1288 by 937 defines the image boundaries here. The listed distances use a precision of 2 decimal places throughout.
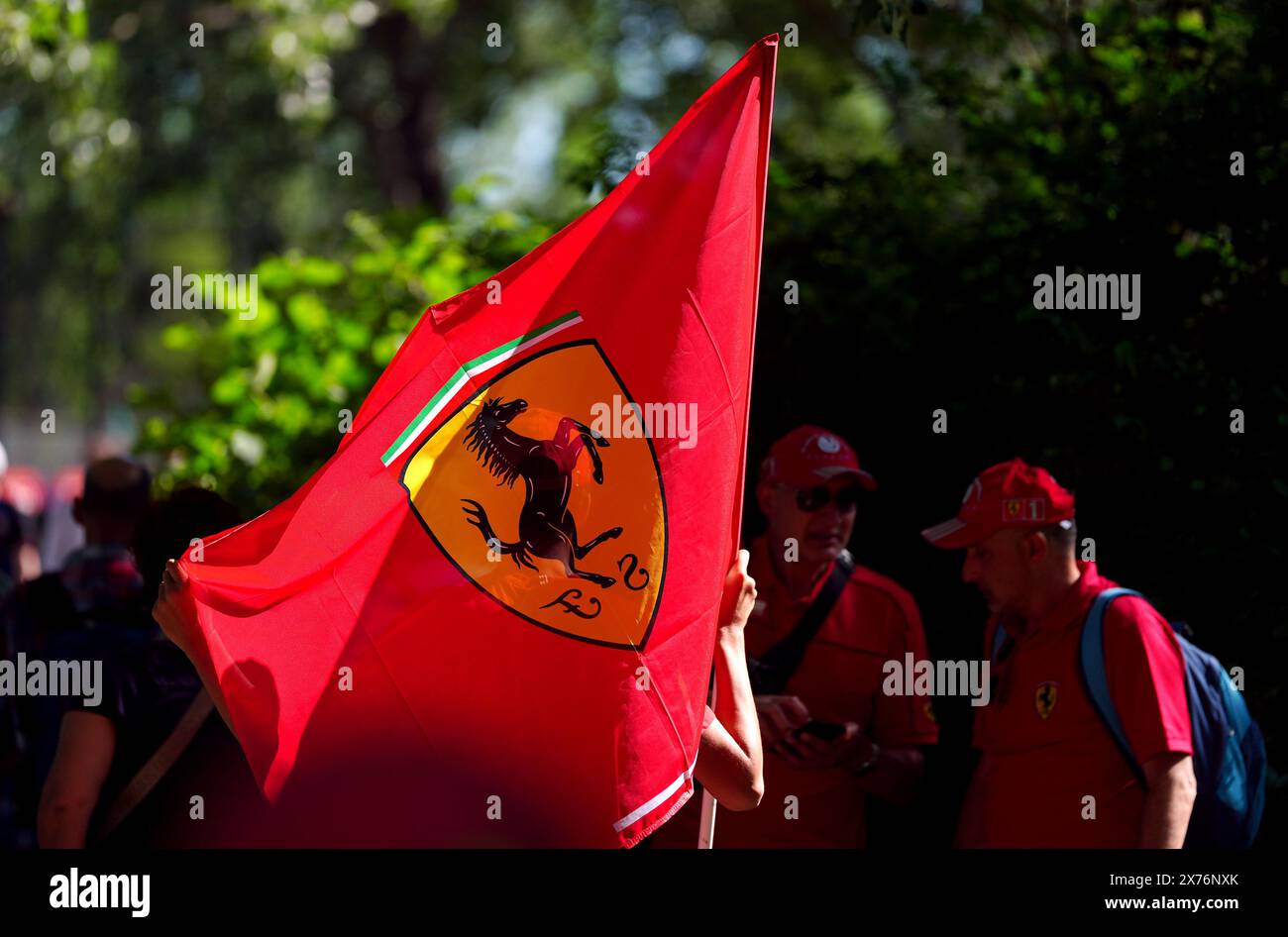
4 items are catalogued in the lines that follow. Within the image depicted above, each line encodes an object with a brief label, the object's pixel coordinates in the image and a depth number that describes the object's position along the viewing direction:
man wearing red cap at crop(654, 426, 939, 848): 4.26
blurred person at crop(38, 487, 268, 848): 3.48
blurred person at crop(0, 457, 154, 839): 4.14
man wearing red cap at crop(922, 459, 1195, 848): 3.73
